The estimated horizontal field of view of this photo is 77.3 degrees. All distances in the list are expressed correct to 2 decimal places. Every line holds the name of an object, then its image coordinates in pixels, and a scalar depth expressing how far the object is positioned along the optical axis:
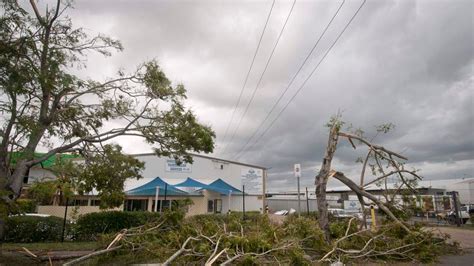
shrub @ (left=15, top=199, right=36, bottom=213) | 8.01
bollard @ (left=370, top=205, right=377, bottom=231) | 11.36
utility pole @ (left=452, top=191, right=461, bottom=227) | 19.08
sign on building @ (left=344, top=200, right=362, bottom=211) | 30.52
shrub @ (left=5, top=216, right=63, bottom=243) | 10.25
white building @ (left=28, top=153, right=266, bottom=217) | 21.77
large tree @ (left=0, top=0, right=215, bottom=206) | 7.92
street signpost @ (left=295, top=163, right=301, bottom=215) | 13.70
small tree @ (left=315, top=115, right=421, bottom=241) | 9.65
